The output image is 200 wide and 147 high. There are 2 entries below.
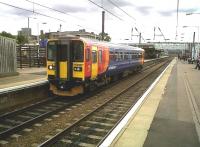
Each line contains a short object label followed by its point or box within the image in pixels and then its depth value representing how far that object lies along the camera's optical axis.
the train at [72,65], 8.59
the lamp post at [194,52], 41.46
